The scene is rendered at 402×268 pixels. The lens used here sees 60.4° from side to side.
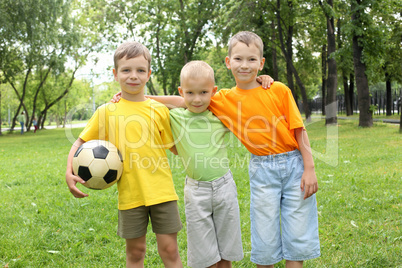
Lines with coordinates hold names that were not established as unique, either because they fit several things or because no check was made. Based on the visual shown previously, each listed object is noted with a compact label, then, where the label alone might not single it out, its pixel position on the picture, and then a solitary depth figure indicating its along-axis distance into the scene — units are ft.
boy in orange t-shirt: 8.66
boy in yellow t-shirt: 8.76
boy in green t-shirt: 8.76
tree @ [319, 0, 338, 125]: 58.39
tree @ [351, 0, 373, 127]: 47.21
